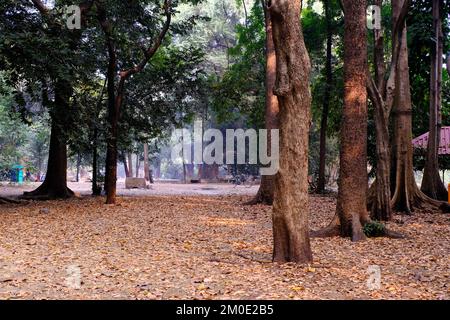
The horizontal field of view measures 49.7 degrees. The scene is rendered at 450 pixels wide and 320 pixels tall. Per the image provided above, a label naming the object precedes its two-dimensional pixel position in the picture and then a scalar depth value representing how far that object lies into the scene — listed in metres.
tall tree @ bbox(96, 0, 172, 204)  15.47
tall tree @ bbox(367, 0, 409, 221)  10.84
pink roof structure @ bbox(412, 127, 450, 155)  19.34
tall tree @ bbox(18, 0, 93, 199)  13.34
